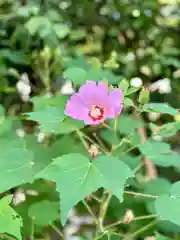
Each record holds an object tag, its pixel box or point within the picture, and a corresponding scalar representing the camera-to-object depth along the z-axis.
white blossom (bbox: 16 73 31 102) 1.55
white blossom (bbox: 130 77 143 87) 1.32
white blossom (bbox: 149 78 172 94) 1.18
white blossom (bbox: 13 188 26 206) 1.08
